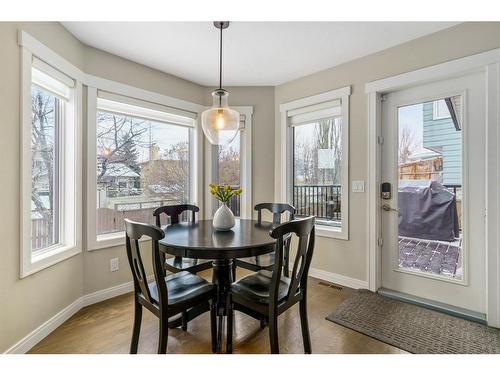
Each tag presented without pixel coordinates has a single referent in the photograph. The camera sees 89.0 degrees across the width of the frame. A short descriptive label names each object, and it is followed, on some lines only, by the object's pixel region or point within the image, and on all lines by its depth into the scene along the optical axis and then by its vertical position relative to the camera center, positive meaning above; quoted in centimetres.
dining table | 153 -36
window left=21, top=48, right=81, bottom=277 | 176 +18
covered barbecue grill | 227 -23
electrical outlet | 258 -79
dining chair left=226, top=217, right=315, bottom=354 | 146 -67
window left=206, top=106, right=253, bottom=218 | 347 +27
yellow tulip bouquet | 204 -5
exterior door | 212 -5
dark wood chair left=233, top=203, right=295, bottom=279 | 217 -66
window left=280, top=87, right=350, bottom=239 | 290 +35
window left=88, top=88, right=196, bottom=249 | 257 +30
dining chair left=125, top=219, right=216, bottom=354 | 143 -66
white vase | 203 -27
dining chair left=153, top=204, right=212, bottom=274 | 211 -65
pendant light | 209 +56
